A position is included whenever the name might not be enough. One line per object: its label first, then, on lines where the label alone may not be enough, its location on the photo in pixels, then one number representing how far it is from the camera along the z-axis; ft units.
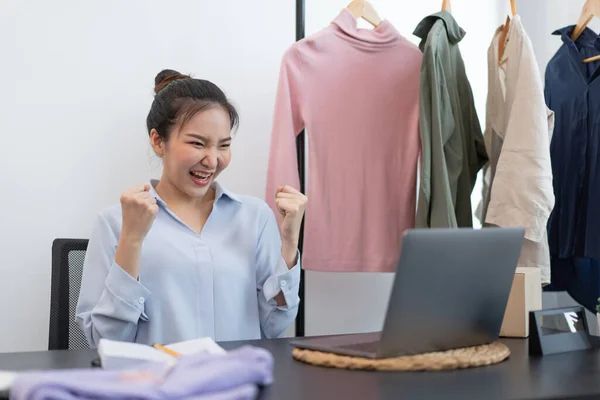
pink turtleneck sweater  7.70
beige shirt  7.07
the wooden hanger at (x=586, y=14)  7.73
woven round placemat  3.69
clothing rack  8.18
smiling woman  5.36
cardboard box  5.01
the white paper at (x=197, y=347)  3.69
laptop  3.61
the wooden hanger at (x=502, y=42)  7.93
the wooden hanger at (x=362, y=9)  8.00
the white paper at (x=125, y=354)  3.47
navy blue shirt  7.52
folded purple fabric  2.60
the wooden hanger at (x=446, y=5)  7.97
